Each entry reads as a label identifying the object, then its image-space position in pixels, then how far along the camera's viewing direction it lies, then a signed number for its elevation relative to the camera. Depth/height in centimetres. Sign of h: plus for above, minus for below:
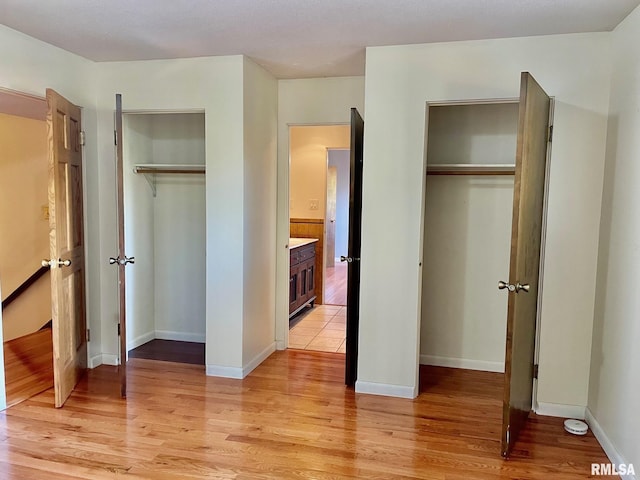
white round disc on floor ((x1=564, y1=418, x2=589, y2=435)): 301 -133
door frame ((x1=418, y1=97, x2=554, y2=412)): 317 +11
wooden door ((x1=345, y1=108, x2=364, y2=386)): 365 -45
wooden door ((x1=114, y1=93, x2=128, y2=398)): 329 -28
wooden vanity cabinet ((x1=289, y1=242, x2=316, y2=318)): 536 -84
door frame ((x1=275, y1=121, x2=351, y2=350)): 453 -48
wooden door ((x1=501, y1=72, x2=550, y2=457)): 259 -25
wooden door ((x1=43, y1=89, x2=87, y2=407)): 318 -31
